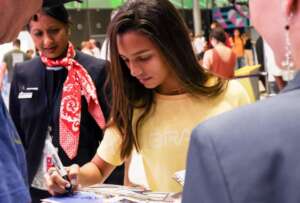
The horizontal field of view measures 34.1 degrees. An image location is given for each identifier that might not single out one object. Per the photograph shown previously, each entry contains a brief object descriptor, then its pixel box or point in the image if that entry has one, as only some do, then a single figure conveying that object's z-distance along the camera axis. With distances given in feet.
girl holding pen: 6.13
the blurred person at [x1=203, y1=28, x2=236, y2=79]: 19.56
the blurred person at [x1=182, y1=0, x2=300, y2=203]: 2.04
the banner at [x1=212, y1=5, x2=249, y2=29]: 64.34
